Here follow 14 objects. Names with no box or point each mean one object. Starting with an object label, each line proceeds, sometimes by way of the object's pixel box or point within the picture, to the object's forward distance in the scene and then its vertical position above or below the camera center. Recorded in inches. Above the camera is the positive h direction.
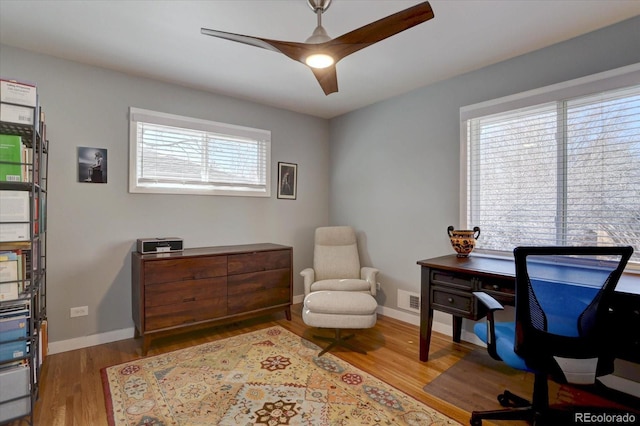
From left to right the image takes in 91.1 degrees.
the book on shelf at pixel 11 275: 69.4 -15.0
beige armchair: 132.5 -22.7
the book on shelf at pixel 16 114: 67.0 +20.6
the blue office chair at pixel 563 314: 58.4 -19.2
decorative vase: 108.2 -9.8
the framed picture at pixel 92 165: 110.0 +15.7
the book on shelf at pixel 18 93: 67.0 +25.2
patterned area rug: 72.9 -48.3
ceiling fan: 61.2 +36.8
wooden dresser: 105.8 -28.8
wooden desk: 66.3 -20.9
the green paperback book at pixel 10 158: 68.4 +11.0
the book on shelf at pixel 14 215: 68.4 -1.6
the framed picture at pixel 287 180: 158.7 +15.6
